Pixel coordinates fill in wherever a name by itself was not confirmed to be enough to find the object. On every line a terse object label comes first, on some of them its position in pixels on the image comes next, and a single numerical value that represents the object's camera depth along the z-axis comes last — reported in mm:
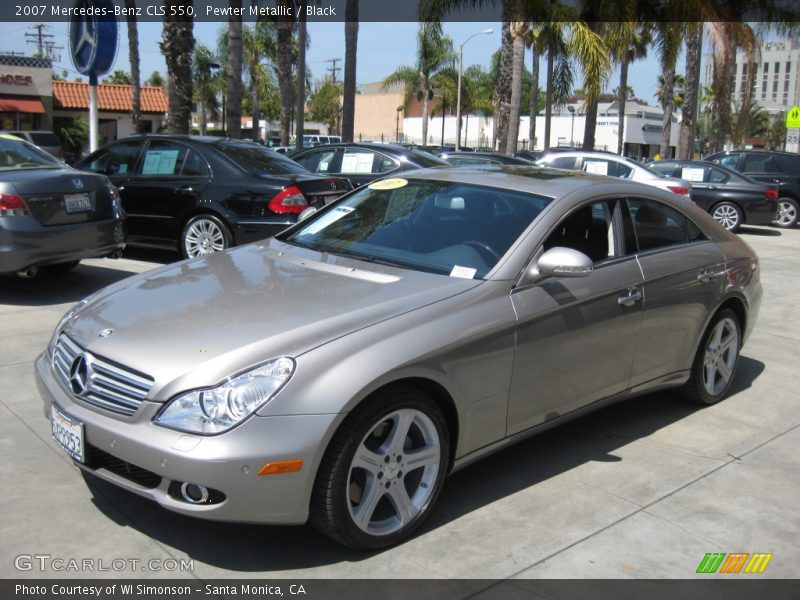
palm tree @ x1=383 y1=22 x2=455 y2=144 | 51438
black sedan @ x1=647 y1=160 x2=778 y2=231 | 16516
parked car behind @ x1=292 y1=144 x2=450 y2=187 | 11834
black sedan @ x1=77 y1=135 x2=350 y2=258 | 8609
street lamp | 48175
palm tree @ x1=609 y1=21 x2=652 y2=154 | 23625
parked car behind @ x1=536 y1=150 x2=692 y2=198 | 15023
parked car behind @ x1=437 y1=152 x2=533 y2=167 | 15422
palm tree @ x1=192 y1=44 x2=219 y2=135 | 55531
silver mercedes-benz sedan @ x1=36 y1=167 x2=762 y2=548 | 2988
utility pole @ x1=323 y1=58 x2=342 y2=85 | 84150
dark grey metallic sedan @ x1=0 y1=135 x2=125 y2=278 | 6891
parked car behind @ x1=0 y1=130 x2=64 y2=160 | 23788
